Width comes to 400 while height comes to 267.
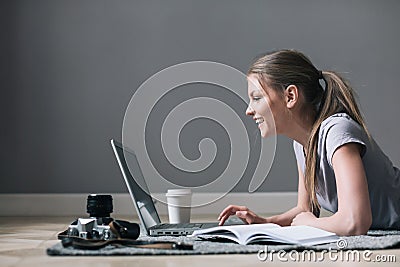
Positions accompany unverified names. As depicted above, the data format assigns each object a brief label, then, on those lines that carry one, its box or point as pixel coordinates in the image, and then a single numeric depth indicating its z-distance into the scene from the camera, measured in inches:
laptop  113.8
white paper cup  123.0
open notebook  101.1
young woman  112.3
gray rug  97.7
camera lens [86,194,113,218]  111.1
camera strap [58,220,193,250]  99.0
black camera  105.2
